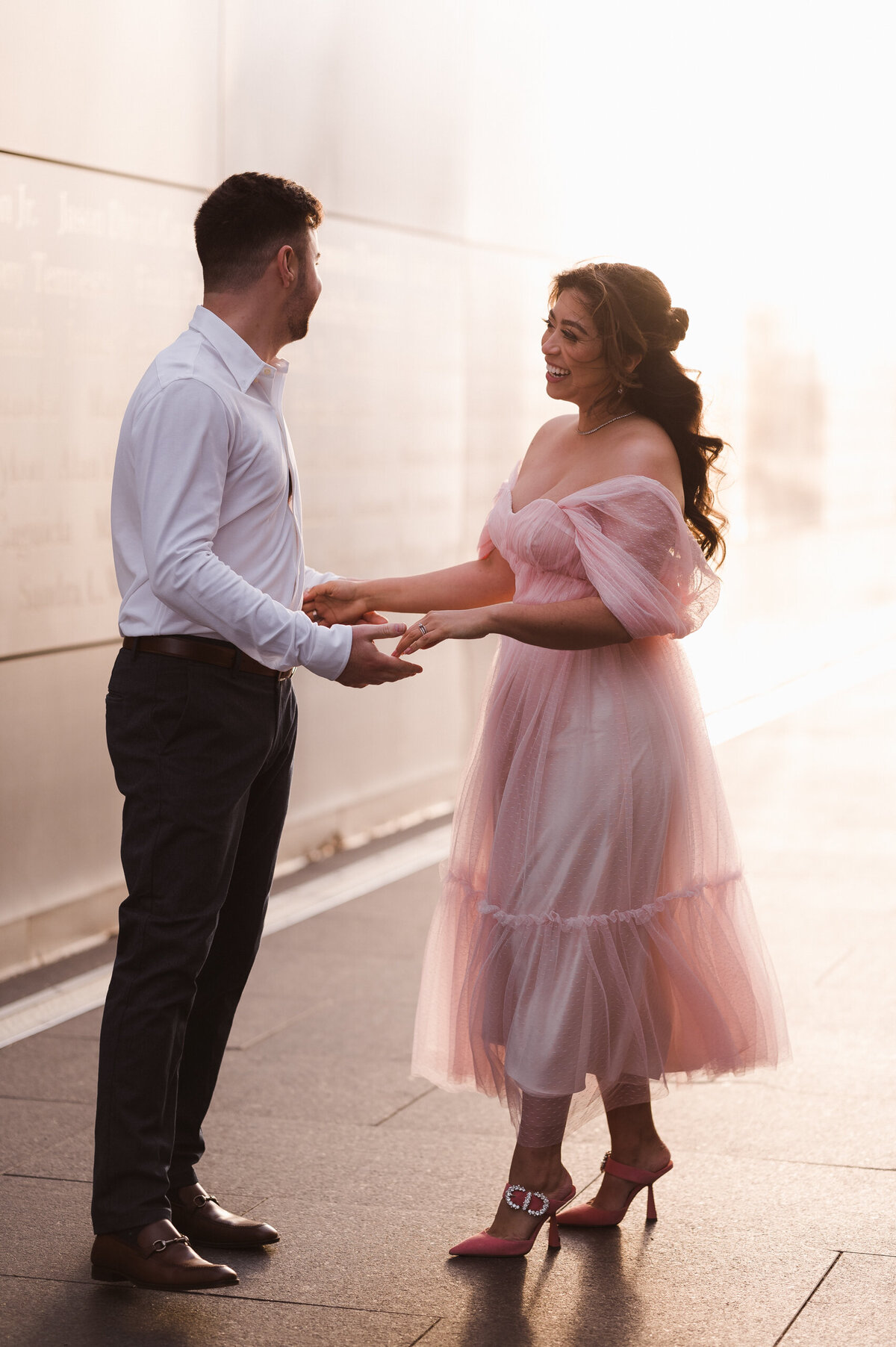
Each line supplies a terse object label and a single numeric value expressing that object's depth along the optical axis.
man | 6.21
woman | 6.71
